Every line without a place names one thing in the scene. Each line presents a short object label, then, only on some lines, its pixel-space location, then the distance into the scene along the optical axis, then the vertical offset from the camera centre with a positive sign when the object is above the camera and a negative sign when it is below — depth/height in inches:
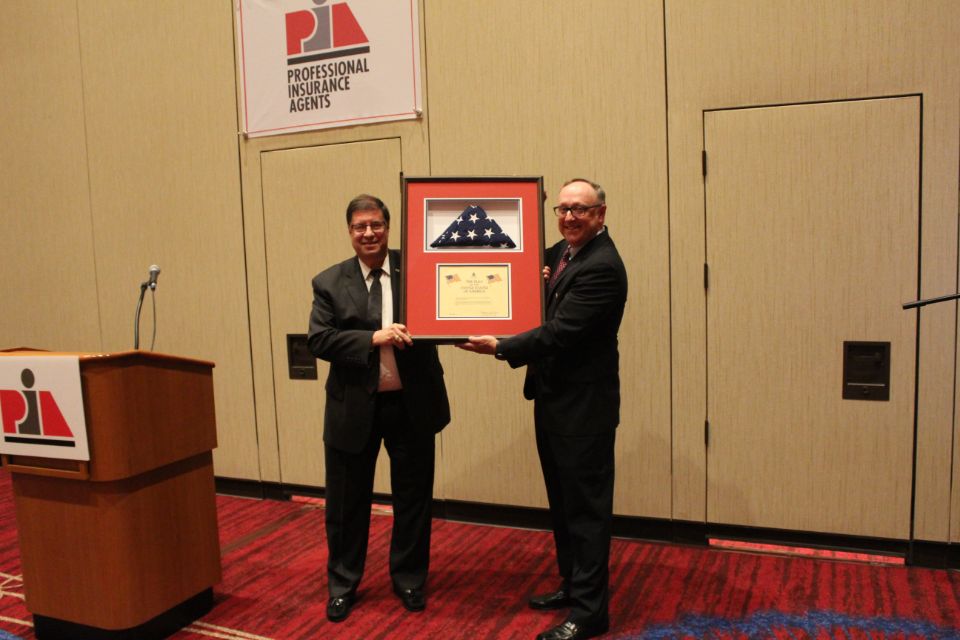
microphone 100.6 -1.3
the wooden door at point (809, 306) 115.6 -9.9
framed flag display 96.1 +0.1
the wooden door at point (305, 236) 148.5 +5.6
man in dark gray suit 98.8 -21.5
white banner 143.6 +42.2
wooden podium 89.0 -32.3
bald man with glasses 90.2 -16.5
